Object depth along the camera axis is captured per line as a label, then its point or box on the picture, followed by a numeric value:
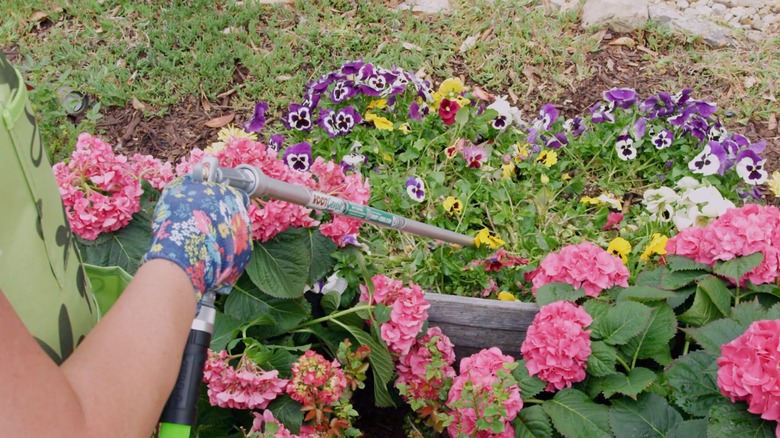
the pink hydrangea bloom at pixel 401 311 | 1.87
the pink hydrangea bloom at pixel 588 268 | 1.91
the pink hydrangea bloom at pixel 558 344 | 1.73
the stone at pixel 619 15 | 3.71
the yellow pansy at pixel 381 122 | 2.82
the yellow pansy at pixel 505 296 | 2.29
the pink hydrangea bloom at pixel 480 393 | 1.70
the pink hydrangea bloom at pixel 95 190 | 1.74
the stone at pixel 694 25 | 3.67
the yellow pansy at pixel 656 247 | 2.19
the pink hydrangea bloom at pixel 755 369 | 1.41
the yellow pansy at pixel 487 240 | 2.43
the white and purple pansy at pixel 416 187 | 2.65
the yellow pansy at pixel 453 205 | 2.61
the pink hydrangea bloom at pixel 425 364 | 1.86
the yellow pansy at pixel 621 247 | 2.23
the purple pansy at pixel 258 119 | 2.90
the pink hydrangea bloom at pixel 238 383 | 1.68
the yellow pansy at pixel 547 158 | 2.77
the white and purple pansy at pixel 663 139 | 2.78
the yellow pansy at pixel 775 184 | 2.65
